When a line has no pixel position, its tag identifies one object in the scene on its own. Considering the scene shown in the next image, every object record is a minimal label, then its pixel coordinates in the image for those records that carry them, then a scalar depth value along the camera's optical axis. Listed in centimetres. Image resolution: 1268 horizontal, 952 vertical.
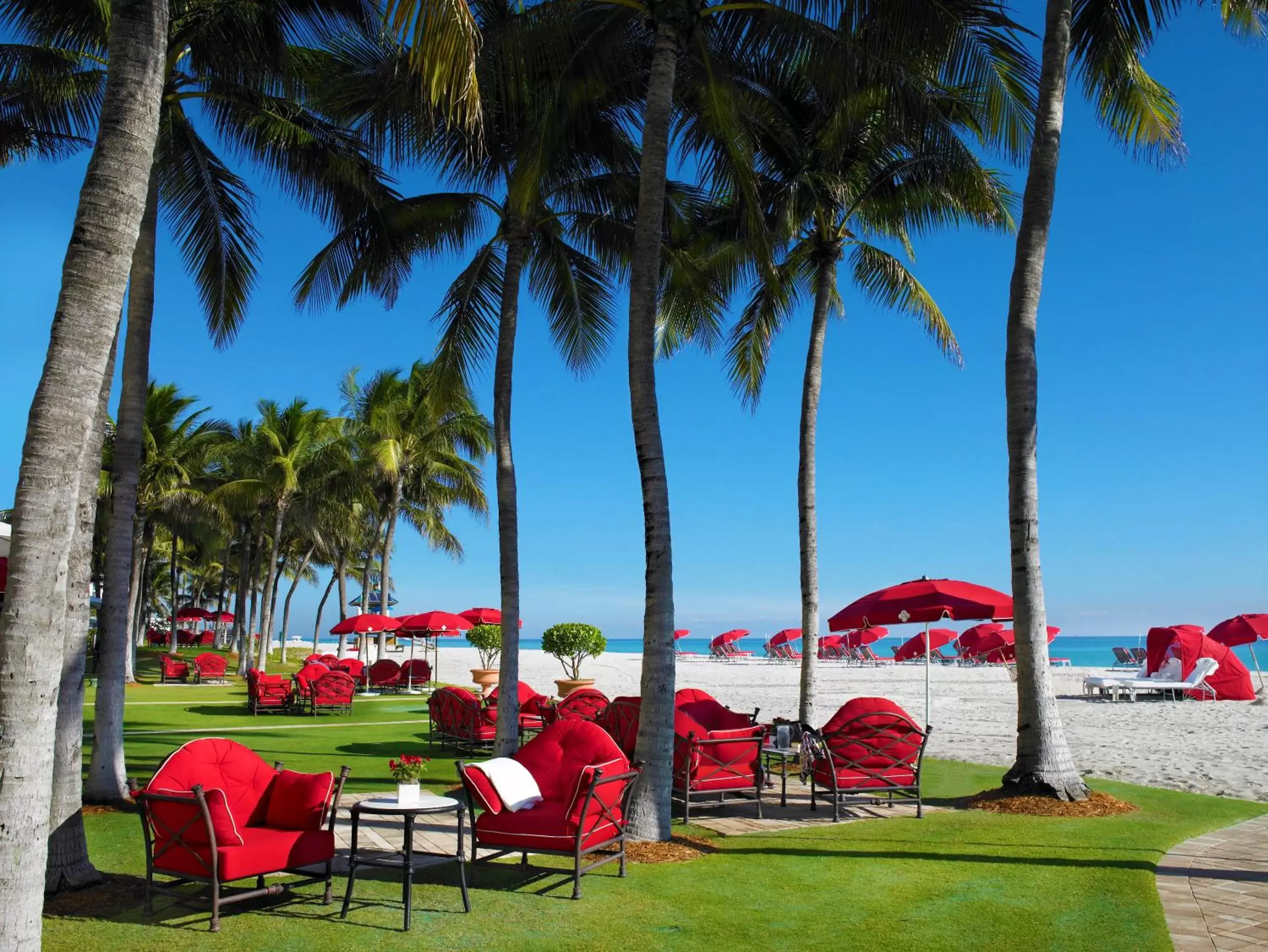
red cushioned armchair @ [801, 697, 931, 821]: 909
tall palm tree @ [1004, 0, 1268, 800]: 952
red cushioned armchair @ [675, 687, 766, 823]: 892
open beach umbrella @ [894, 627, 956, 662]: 4194
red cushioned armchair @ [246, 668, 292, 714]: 1938
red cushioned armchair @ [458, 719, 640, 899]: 648
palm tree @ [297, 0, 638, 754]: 992
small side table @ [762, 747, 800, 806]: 973
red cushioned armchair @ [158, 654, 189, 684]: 2942
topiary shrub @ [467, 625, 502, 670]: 2656
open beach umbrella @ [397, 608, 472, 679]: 2462
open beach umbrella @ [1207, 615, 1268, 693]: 2770
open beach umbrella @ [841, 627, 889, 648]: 5219
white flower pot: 612
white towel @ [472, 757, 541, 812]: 671
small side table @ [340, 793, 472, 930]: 561
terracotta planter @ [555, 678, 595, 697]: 2092
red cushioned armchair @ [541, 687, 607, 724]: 1256
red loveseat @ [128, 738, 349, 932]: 558
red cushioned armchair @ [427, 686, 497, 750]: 1370
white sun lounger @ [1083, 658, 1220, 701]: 2456
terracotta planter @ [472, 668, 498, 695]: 2470
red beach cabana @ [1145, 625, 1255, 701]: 2477
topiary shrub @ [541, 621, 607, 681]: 2220
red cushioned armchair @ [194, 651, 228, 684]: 2931
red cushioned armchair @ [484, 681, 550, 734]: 1387
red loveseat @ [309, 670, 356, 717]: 1930
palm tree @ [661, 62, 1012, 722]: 1168
